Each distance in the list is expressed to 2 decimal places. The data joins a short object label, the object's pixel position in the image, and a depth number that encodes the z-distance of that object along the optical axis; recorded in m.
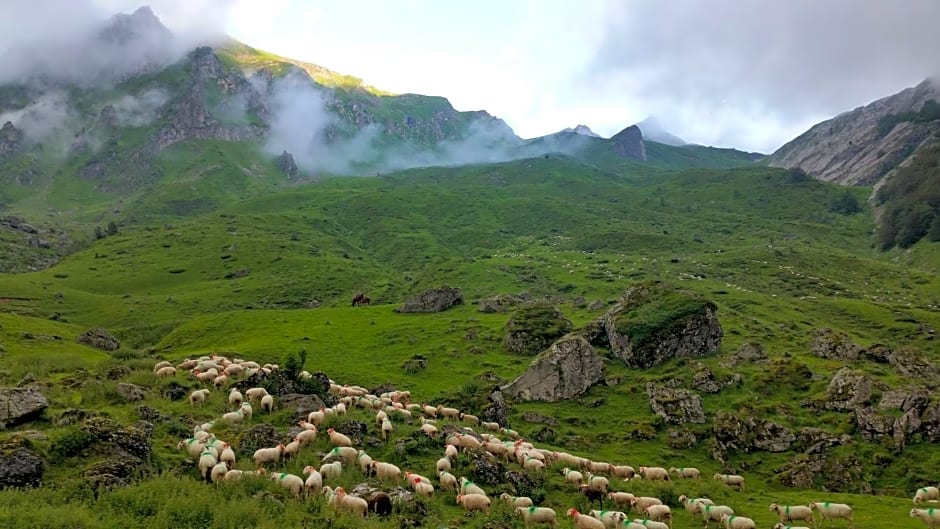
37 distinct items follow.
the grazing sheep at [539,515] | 20.52
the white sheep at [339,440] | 24.88
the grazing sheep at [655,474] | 29.88
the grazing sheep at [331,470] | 21.22
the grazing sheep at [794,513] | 23.66
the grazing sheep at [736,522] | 22.28
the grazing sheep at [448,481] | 22.53
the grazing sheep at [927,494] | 26.00
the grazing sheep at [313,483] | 19.47
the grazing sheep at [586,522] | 20.41
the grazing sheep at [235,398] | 30.51
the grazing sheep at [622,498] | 24.62
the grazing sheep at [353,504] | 18.28
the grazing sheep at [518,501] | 21.88
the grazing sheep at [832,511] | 23.50
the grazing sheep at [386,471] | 22.23
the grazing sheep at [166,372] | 35.69
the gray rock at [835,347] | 54.47
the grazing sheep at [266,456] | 21.81
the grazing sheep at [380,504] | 18.67
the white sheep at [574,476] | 26.61
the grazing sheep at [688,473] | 31.58
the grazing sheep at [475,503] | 20.80
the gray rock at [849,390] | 39.12
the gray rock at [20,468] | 16.28
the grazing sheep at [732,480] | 31.33
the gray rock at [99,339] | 73.53
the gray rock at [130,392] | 29.20
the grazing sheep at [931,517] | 22.02
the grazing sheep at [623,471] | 29.48
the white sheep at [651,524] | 21.58
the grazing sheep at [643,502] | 24.17
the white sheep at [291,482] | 19.17
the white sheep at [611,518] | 21.06
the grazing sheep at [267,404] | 29.52
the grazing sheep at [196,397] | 30.62
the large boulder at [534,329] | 64.19
